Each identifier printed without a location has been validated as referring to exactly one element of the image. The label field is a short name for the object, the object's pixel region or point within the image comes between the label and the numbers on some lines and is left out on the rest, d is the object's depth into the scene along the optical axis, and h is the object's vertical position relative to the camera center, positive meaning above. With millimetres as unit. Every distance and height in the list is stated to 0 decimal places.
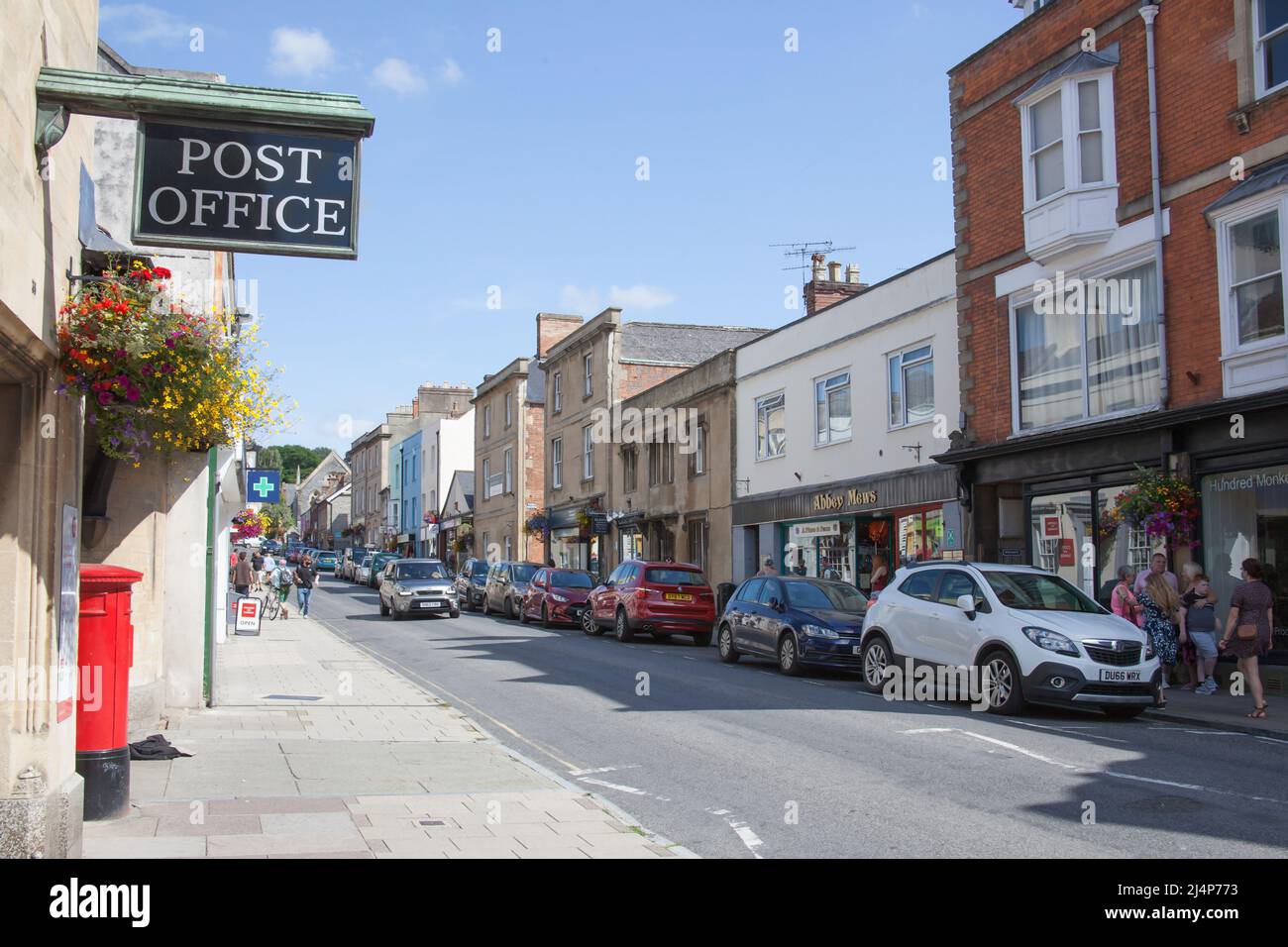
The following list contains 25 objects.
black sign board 6148 +1866
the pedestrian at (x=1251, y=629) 12477 -1019
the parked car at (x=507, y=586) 32531 -1280
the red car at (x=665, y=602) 23719 -1279
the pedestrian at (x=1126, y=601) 15281 -874
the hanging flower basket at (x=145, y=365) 6438 +1052
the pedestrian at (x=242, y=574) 28139 -701
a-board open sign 21391 -1250
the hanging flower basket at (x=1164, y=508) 15703 +365
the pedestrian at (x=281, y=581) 34188 -1102
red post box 7375 -959
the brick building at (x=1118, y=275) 15375 +3926
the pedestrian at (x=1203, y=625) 14617 -1138
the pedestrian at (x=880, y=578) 21552 -734
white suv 12312 -1135
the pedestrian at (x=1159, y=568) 15484 -436
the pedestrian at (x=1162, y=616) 15078 -1056
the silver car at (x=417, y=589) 31141 -1270
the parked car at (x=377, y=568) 52269 -1096
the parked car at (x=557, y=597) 28797 -1391
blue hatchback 16828 -1274
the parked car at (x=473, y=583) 36938 -1319
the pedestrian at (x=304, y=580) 32844 -1030
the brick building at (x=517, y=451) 50219 +4029
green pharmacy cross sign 24219 +1219
